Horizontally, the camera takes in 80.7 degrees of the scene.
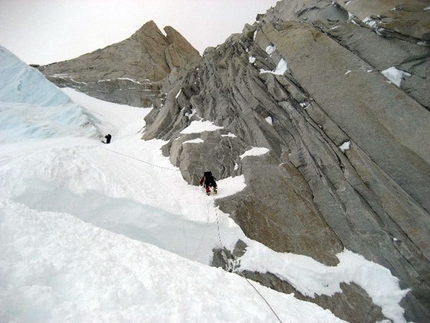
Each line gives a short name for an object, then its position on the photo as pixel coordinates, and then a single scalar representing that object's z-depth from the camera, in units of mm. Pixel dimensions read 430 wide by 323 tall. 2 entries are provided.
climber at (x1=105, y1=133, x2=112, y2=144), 27664
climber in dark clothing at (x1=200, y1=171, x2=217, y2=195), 15531
